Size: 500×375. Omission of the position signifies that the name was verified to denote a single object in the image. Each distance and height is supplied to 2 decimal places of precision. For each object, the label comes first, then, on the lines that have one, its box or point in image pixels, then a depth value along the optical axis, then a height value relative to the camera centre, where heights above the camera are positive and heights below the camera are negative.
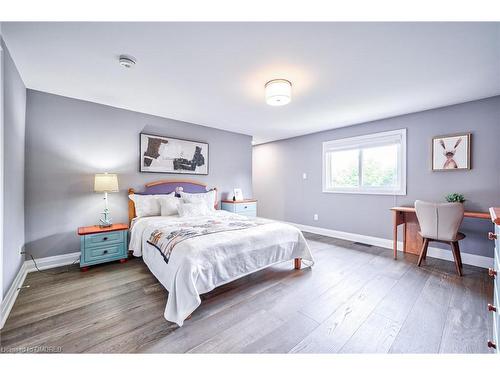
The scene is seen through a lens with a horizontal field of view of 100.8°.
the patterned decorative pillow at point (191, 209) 3.17 -0.37
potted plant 2.84 -0.15
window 3.55 +0.44
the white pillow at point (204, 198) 3.49 -0.22
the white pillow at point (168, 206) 3.24 -0.33
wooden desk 3.20 -0.67
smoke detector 1.89 +1.15
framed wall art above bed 3.47 +0.55
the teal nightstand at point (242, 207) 4.29 -0.45
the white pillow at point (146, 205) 3.18 -0.31
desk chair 2.51 -0.44
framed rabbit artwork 2.89 +0.51
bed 1.67 -0.66
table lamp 2.76 +0.01
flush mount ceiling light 2.26 +1.05
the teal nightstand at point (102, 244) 2.60 -0.78
